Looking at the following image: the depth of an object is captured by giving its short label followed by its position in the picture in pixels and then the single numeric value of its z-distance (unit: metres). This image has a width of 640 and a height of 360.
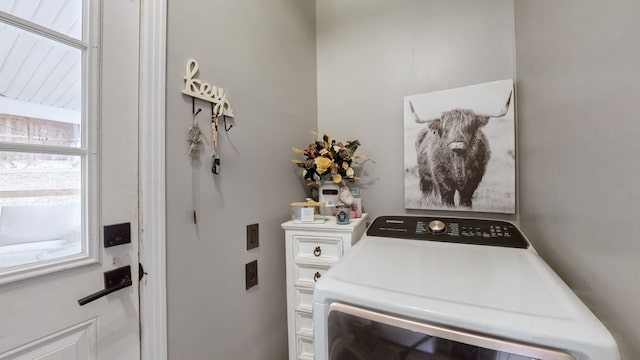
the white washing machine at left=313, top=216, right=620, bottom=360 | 0.46
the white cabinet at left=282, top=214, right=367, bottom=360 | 1.22
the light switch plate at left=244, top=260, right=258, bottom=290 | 1.21
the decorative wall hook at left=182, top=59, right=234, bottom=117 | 0.94
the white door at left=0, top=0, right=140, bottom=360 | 0.62
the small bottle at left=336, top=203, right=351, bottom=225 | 1.27
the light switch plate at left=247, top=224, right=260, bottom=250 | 1.23
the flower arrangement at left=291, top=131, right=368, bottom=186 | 1.43
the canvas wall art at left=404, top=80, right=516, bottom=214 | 1.33
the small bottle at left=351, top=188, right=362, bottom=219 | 1.45
